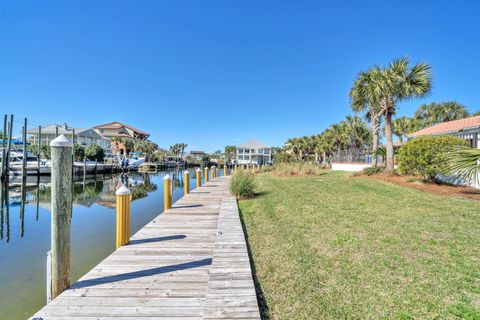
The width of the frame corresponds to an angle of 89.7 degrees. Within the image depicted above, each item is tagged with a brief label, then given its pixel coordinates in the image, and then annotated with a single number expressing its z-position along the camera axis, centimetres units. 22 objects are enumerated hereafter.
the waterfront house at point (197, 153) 9861
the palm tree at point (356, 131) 3434
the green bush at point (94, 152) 3903
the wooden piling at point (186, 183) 1164
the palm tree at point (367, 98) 1577
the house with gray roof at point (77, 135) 5251
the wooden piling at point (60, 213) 325
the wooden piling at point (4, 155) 2272
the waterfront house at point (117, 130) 7456
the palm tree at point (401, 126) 3644
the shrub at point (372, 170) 1582
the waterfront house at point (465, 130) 1324
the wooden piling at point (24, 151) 2183
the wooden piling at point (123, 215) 477
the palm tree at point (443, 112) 3634
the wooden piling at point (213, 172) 2096
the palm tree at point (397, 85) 1441
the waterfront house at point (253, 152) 7694
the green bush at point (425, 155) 1054
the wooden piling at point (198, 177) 1471
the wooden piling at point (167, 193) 807
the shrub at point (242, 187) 1030
